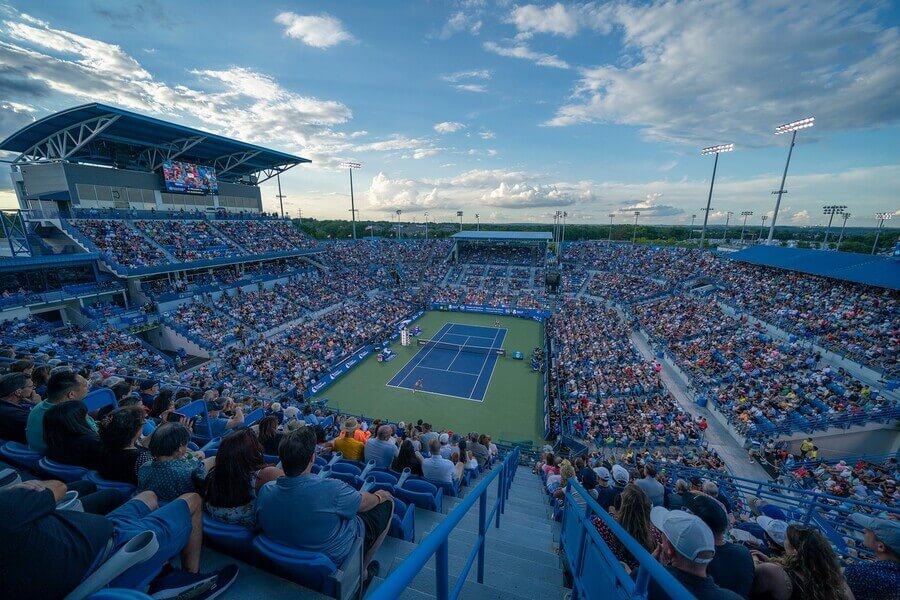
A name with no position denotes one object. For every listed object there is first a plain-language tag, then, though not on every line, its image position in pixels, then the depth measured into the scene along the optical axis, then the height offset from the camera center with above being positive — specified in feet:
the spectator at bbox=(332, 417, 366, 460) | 19.94 -12.62
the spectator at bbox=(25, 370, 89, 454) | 12.14 -6.60
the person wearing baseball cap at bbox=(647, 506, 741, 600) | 7.00 -6.50
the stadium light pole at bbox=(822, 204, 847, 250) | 151.64 +7.68
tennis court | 75.92 -34.61
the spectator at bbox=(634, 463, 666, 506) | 17.61 -12.91
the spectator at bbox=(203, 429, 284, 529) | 9.27 -6.90
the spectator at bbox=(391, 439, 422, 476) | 19.22 -12.87
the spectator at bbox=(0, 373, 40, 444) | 13.26 -7.31
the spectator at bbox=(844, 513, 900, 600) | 8.82 -8.50
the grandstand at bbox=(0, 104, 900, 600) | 10.81 -17.73
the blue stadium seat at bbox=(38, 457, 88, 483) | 10.99 -7.85
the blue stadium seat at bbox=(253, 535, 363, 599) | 7.88 -7.80
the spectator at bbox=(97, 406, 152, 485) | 10.61 -6.97
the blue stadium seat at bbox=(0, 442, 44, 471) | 11.85 -8.04
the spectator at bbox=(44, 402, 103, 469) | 11.18 -6.98
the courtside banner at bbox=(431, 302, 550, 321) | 120.06 -30.75
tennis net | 94.73 -34.01
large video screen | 107.24 +11.70
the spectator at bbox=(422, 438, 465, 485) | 18.99 -12.99
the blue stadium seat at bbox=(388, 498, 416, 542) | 12.70 -10.97
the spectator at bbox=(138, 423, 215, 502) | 9.37 -6.61
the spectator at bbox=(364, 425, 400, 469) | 19.36 -12.32
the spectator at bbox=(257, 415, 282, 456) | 15.71 -9.43
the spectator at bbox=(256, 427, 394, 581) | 8.36 -6.80
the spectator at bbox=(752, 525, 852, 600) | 8.46 -8.35
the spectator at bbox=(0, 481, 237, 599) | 4.98 -5.21
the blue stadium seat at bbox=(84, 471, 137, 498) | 9.91 -7.63
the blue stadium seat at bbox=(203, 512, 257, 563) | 8.81 -7.88
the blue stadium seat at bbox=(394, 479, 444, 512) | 16.16 -12.55
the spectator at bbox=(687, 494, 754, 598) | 9.06 -8.51
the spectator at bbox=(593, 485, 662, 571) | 10.28 -8.38
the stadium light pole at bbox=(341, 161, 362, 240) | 174.13 +25.73
